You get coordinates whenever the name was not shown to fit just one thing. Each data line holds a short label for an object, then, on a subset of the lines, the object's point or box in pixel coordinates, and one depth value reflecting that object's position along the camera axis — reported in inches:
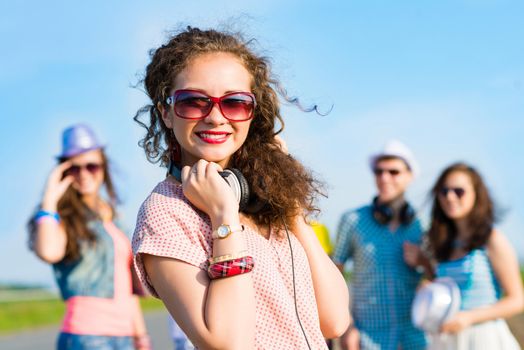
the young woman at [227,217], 90.9
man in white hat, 237.5
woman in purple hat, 219.9
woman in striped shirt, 230.2
